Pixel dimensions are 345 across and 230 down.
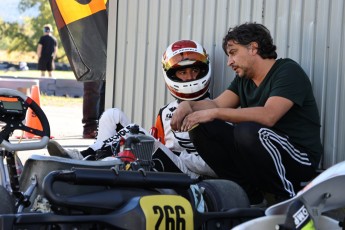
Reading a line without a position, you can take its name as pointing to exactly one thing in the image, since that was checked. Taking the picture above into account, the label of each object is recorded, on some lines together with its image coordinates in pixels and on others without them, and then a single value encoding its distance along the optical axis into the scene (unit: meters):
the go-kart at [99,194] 7.41
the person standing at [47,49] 44.64
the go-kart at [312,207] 6.24
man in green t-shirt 9.77
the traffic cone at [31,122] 19.86
